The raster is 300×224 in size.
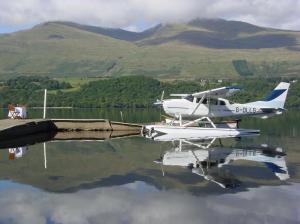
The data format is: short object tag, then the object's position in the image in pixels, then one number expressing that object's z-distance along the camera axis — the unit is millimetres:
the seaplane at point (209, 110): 25609
